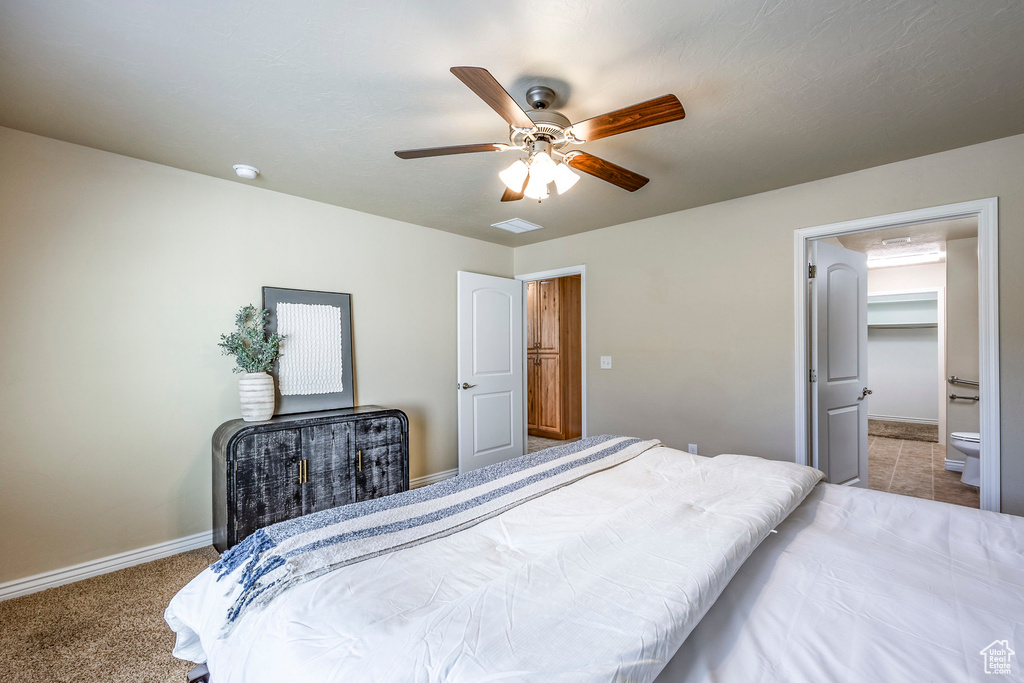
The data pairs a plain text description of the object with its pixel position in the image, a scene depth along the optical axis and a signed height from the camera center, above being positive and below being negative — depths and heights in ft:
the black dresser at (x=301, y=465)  8.31 -2.59
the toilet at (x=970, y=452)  12.06 -3.23
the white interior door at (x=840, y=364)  10.51 -0.74
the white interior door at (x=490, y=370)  13.85 -1.09
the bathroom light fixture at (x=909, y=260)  17.57 +3.02
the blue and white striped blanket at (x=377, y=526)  3.66 -1.90
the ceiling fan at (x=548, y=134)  5.16 +2.66
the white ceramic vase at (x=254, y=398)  9.13 -1.20
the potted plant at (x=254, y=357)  9.14 -0.38
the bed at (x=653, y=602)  2.76 -2.01
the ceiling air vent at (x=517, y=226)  12.75 +3.26
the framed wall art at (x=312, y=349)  10.27 -0.25
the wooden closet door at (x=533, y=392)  19.76 -2.46
